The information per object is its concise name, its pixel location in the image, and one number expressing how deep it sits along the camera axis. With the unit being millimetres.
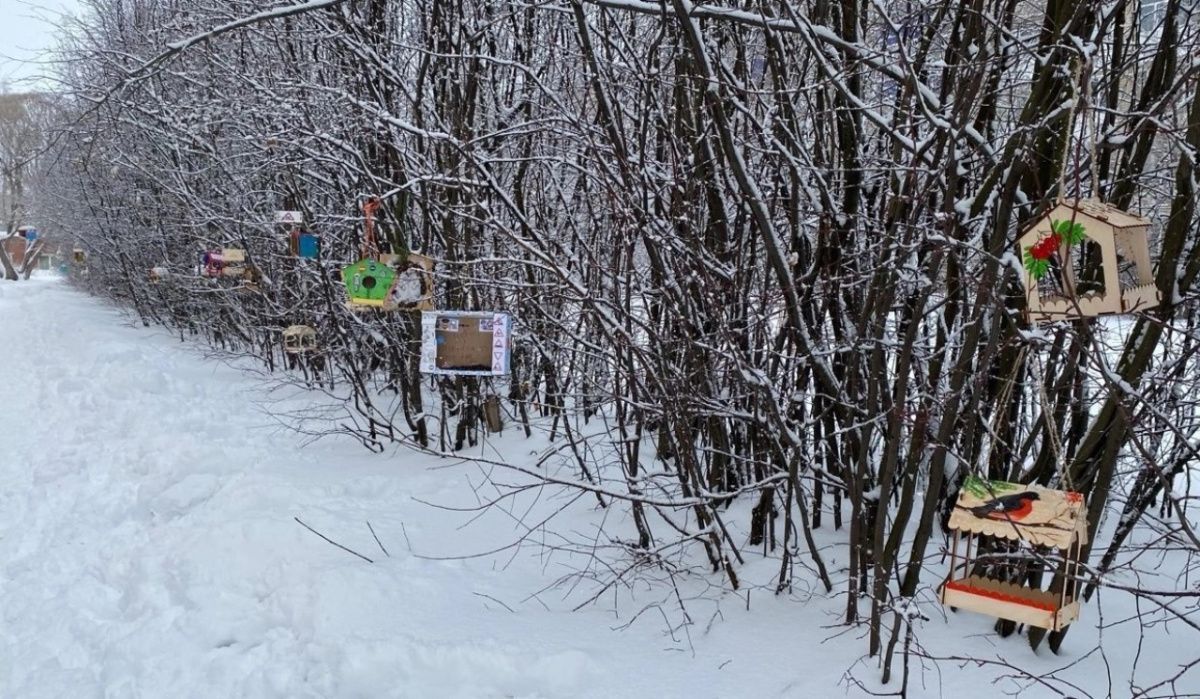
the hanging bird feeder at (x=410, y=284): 4277
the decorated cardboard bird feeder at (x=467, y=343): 4023
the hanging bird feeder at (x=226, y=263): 8422
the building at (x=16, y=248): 36844
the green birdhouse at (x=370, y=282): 4238
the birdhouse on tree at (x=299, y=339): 7257
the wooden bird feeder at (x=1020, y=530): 2152
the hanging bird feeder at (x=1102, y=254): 1928
